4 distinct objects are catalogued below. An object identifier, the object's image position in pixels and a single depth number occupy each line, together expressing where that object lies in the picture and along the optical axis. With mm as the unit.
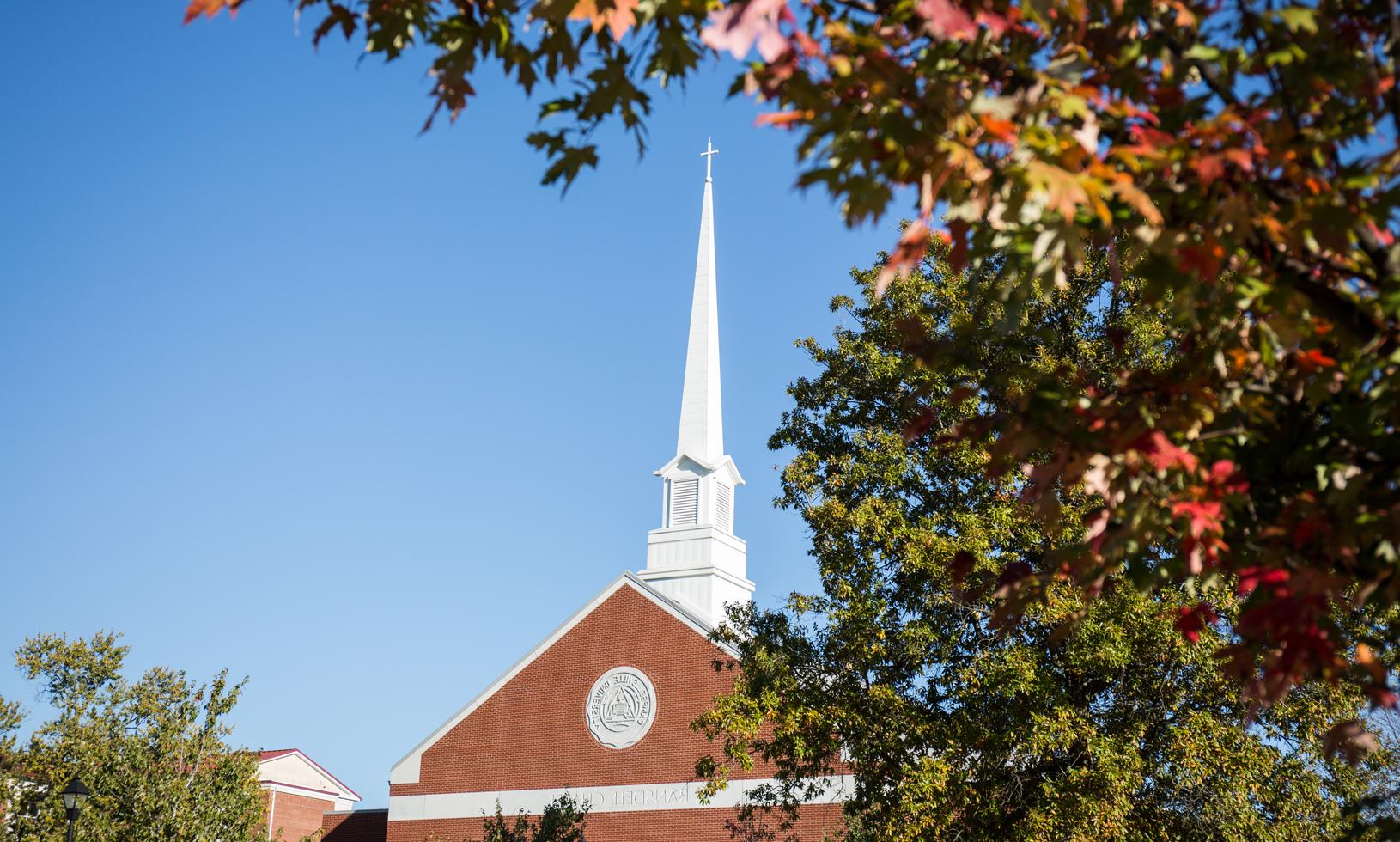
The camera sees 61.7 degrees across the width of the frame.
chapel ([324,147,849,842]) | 34094
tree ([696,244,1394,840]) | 13594
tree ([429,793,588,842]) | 23688
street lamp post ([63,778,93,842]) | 18875
